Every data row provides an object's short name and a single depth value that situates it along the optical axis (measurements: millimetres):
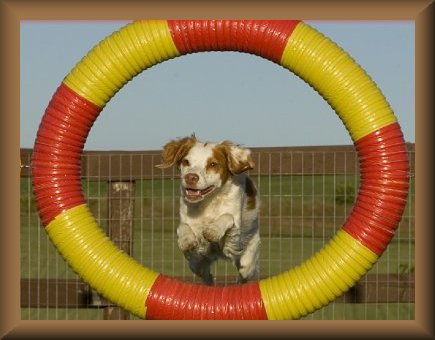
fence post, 13365
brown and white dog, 10237
